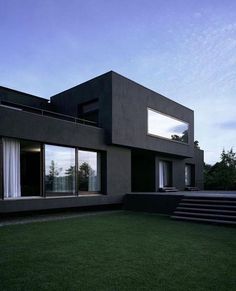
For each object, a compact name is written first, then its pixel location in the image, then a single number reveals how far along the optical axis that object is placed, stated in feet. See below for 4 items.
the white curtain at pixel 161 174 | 51.70
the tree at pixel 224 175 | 73.89
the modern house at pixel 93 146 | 29.45
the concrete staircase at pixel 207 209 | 28.53
